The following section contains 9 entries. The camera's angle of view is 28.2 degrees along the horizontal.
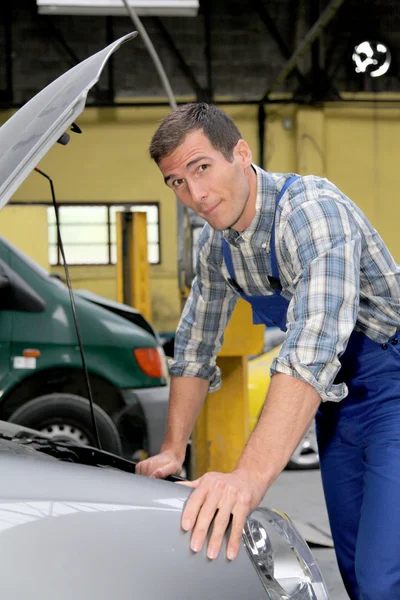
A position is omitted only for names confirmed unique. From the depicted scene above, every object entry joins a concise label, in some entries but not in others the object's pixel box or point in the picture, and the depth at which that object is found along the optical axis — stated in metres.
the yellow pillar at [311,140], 13.41
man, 1.55
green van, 4.95
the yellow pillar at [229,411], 3.80
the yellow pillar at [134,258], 7.11
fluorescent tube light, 8.20
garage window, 13.33
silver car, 1.17
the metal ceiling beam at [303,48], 10.17
